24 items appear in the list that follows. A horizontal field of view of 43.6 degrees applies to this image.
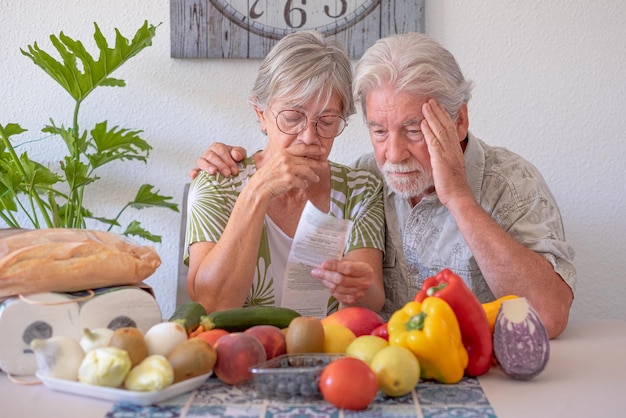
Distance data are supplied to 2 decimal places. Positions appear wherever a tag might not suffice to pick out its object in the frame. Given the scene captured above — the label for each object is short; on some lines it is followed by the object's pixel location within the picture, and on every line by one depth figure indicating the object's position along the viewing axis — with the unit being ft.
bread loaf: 4.07
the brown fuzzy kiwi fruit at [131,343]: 3.63
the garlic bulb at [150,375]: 3.56
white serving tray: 3.57
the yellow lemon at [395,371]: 3.67
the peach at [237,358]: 3.83
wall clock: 8.25
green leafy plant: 7.39
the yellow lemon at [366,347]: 3.83
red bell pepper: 3.97
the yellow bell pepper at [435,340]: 3.81
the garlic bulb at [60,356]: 3.71
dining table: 3.56
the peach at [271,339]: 3.97
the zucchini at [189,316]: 4.24
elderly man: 5.40
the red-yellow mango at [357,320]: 4.30
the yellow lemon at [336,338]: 4.06
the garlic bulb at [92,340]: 3.73
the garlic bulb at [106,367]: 3.55
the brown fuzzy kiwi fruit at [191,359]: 3.71
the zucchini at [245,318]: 4.34
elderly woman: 5.73
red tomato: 3.51
